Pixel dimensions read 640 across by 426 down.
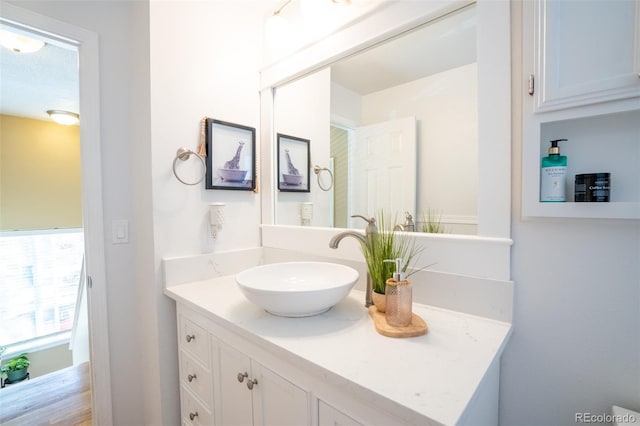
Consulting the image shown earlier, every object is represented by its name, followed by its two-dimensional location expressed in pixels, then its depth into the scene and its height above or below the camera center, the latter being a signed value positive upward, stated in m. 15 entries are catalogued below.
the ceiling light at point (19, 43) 1.54 +0.97
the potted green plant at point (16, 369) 2.72 -1.59
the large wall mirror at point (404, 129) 0.94 +0.34
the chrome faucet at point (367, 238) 1.02 -0.13
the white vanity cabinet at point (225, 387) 0.79 -0.61
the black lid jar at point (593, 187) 0.72 +0.04
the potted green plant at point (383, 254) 0.95 -0.18
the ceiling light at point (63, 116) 3.13 +1.06
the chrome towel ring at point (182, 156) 1.33 +0.25
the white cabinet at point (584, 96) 0.69 +0.28
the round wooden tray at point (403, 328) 0.79 -0.36
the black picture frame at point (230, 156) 1.45 +0.28
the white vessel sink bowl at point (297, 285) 0.85 -0.30
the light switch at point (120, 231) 1.39 -0.12
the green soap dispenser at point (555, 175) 0.78 +0.08
